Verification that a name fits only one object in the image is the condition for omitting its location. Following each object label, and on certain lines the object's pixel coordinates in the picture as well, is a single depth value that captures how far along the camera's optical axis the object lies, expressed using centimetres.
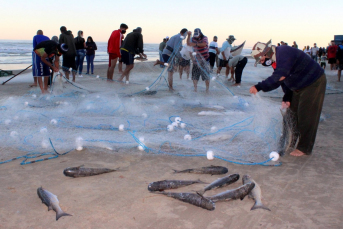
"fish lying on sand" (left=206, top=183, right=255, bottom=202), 255
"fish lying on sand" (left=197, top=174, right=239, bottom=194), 277
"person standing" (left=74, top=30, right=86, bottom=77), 1066
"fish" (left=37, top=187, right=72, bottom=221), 234
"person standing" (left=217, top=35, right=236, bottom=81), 1038
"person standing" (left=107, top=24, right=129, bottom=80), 889
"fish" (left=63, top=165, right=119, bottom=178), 298
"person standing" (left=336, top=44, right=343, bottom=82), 1136
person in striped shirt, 695
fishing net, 371
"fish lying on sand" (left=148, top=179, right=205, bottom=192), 272
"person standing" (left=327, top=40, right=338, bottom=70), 1429
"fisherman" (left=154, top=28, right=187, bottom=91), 754
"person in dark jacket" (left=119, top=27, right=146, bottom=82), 811
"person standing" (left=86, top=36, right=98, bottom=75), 1157
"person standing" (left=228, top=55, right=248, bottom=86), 966
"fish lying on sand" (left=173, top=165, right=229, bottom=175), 313
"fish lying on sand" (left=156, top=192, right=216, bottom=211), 244
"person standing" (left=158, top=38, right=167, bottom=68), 1404
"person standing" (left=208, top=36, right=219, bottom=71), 1078
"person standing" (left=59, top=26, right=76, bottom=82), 873
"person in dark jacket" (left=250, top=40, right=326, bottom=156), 336
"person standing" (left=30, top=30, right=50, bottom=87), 692
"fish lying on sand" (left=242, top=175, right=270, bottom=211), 248
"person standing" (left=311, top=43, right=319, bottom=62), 2156
